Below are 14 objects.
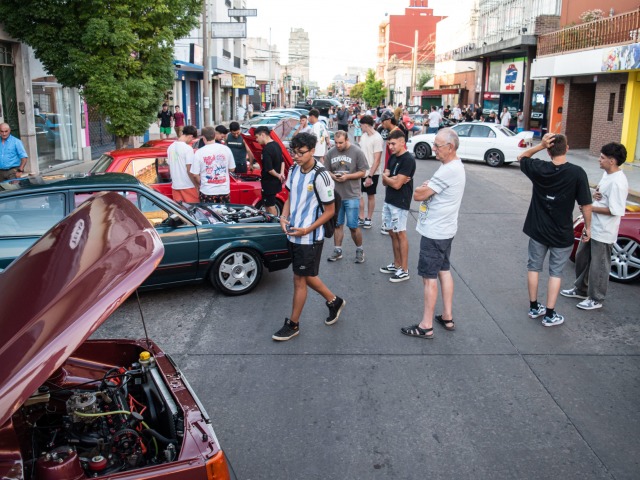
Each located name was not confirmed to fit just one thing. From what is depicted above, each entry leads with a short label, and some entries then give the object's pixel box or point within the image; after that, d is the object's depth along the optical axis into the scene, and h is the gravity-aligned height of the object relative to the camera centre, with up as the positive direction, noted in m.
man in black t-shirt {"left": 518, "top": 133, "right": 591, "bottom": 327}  5.88 -0.93
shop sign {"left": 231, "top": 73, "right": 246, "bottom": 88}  44.28 +2.10
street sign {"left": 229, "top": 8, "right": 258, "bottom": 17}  21.84 +3.43
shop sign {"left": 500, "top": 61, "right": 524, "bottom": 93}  34.22 +2.03
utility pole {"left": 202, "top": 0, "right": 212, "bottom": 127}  22.18 +1.29
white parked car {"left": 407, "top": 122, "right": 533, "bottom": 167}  19.94 -0.98
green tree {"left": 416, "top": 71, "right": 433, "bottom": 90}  66.54 +3.55
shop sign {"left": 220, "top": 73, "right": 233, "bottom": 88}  42.78 +2.03
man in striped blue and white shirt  5.55 -0.93
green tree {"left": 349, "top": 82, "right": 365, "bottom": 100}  122.69 +4.16
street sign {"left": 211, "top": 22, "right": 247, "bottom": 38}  21.81 +2.83
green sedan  6.03 -1.31
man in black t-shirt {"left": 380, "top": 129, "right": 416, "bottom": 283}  7.29 -1.02
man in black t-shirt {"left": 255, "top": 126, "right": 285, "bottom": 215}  9.16 -0.88
